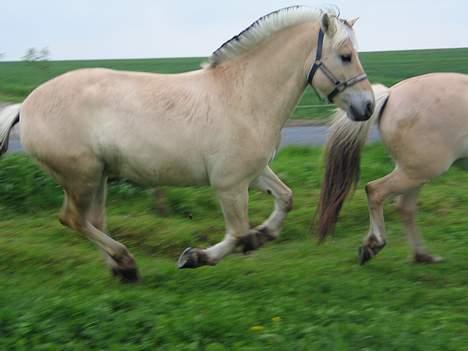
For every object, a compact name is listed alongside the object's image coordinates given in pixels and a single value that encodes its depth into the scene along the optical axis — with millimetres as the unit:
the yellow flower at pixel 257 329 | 4488
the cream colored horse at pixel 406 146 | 6027
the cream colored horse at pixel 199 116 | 5273
